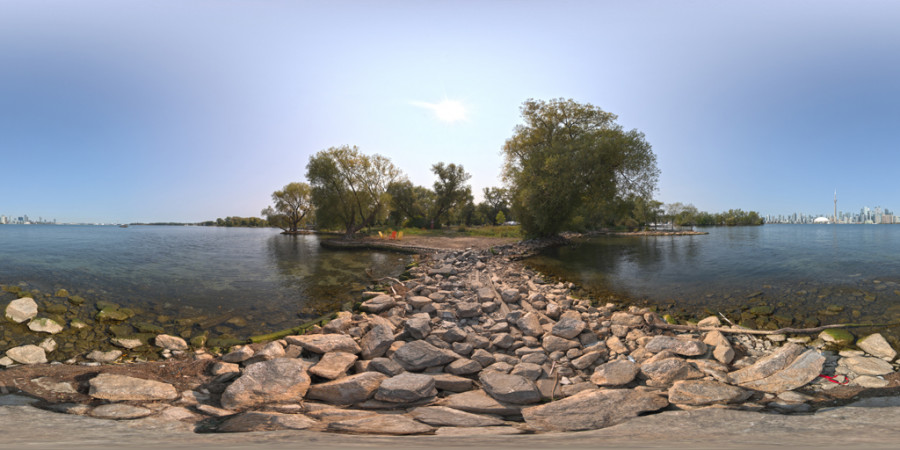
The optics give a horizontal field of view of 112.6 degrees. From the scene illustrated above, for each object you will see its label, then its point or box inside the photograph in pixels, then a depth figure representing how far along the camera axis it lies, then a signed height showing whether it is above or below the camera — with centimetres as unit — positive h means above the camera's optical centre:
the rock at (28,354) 421 -190
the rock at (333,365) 397 -196
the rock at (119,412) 303 -196
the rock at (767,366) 388 -187
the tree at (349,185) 2798 +368
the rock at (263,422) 281 -190
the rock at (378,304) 712 -195
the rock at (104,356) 461 -208
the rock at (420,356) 429 -193
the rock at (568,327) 529 -184
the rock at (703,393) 341 -194
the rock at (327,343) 467 -190
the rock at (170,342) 526 -212
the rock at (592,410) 307 -198
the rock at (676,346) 455 -188
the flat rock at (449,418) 306 -201
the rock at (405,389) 347 -193
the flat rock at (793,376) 368 -188
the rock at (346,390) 353 -199
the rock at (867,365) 393 -187
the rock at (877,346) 439 -182
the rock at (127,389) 339 -193
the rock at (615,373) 397 -200
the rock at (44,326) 518 -182
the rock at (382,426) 281 -194
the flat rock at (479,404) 335 -204
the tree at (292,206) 4166 +258
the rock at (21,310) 542 -163
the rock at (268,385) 342 -194
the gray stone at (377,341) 475 -192
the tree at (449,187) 4644 +584
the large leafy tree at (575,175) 2130 +373
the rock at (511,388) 353 -197
